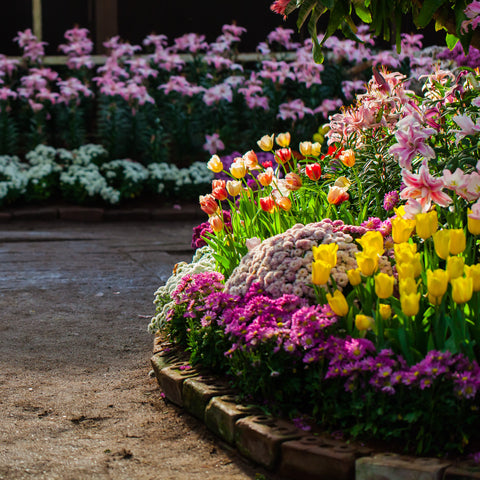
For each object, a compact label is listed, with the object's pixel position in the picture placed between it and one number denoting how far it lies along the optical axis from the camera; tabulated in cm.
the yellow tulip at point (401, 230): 260
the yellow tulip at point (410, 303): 228
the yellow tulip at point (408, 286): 232
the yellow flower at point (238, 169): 348
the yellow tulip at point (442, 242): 246
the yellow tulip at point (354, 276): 245
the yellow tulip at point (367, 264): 245
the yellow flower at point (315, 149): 372
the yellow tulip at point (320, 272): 245
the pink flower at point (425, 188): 256
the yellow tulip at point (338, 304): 241
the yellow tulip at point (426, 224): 253
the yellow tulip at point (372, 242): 253
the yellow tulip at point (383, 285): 233
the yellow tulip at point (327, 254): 252
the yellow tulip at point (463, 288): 226
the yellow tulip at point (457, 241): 245
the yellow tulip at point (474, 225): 251
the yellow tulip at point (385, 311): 240
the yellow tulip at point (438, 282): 227
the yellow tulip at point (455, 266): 236
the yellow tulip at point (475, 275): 238
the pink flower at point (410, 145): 272
